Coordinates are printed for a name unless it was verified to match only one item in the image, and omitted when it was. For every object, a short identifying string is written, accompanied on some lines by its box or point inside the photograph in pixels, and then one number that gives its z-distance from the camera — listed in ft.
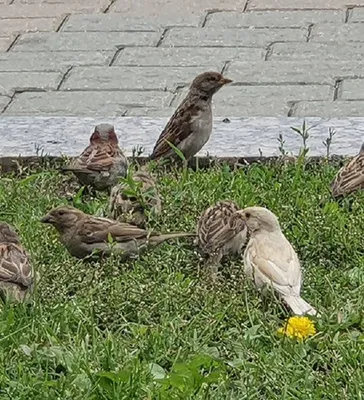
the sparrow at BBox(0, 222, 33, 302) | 18.62
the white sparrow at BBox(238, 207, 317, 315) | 18.84
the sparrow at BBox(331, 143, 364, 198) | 23.12
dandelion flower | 17.35
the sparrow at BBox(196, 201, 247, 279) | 20.80
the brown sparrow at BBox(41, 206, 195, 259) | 21.06
